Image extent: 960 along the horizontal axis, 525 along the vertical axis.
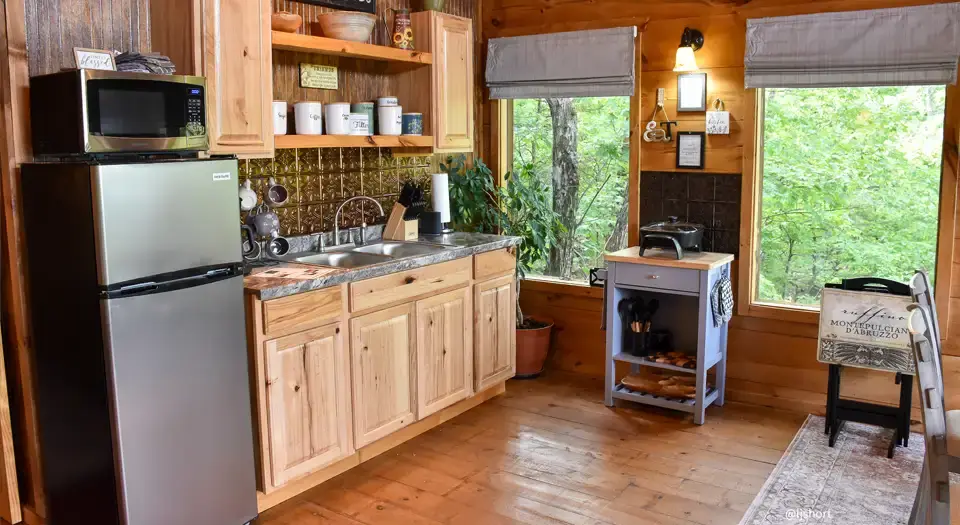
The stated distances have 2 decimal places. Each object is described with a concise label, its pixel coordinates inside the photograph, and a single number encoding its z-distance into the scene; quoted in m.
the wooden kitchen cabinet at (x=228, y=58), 2.93
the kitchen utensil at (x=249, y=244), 3.41
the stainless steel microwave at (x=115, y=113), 2.44
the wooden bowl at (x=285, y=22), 3.33
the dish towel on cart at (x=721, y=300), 3.92
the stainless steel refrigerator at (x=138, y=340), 2.47
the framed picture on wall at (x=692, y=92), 4.16
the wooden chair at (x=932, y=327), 2.20
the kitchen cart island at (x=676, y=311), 3.90
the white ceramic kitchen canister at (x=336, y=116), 3.62
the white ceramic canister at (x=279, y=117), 3.39
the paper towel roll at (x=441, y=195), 4.32
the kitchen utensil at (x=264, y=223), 3.44
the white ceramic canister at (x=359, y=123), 3.73
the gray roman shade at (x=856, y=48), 3.54
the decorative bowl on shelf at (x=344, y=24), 3.57
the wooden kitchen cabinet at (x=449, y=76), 4.02
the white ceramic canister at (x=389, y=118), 3.89
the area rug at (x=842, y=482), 3.00
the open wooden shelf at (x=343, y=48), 3.32
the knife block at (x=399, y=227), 4.11
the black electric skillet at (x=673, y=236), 3.99
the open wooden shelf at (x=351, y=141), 3.37
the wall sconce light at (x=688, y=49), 4.05
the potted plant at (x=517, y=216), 4.59
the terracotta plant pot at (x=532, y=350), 4.65
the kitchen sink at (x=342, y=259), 3.68
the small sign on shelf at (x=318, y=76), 3.71
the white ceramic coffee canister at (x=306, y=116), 3.53
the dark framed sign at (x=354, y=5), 3.81
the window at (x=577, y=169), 4.58
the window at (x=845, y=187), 3.76
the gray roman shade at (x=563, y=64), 4.34
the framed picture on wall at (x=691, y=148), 4.21
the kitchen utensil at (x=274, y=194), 3.55
